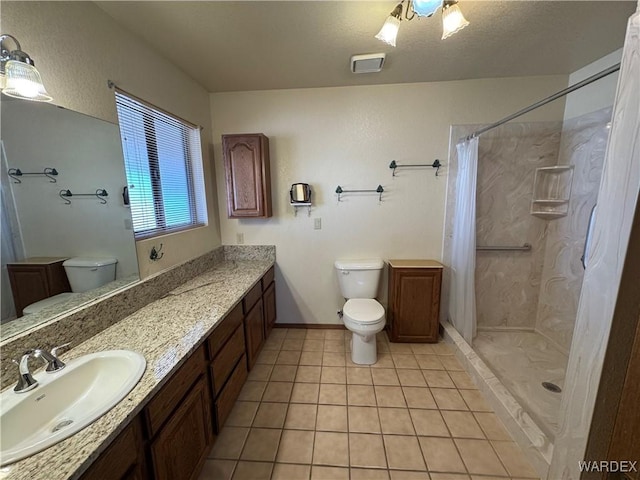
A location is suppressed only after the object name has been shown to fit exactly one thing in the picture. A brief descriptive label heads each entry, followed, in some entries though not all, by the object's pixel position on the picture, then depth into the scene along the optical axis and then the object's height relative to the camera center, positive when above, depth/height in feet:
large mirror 3.22 -0.14
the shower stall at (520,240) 6.84 -1.33
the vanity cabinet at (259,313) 6.31 -3.20
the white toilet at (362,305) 6.88 -3.14
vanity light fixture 2.89 +1.43
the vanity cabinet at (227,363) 4.64 -3.25
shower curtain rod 3.46 +1.77
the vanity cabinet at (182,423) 3.11 -3.07
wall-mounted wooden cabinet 7.51 +0.73
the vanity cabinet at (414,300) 7.80 -3.15
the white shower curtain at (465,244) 7.31 -1.41
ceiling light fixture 4.03 +2.96
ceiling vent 5.99 +3.22
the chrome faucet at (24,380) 2.84 -1.99
